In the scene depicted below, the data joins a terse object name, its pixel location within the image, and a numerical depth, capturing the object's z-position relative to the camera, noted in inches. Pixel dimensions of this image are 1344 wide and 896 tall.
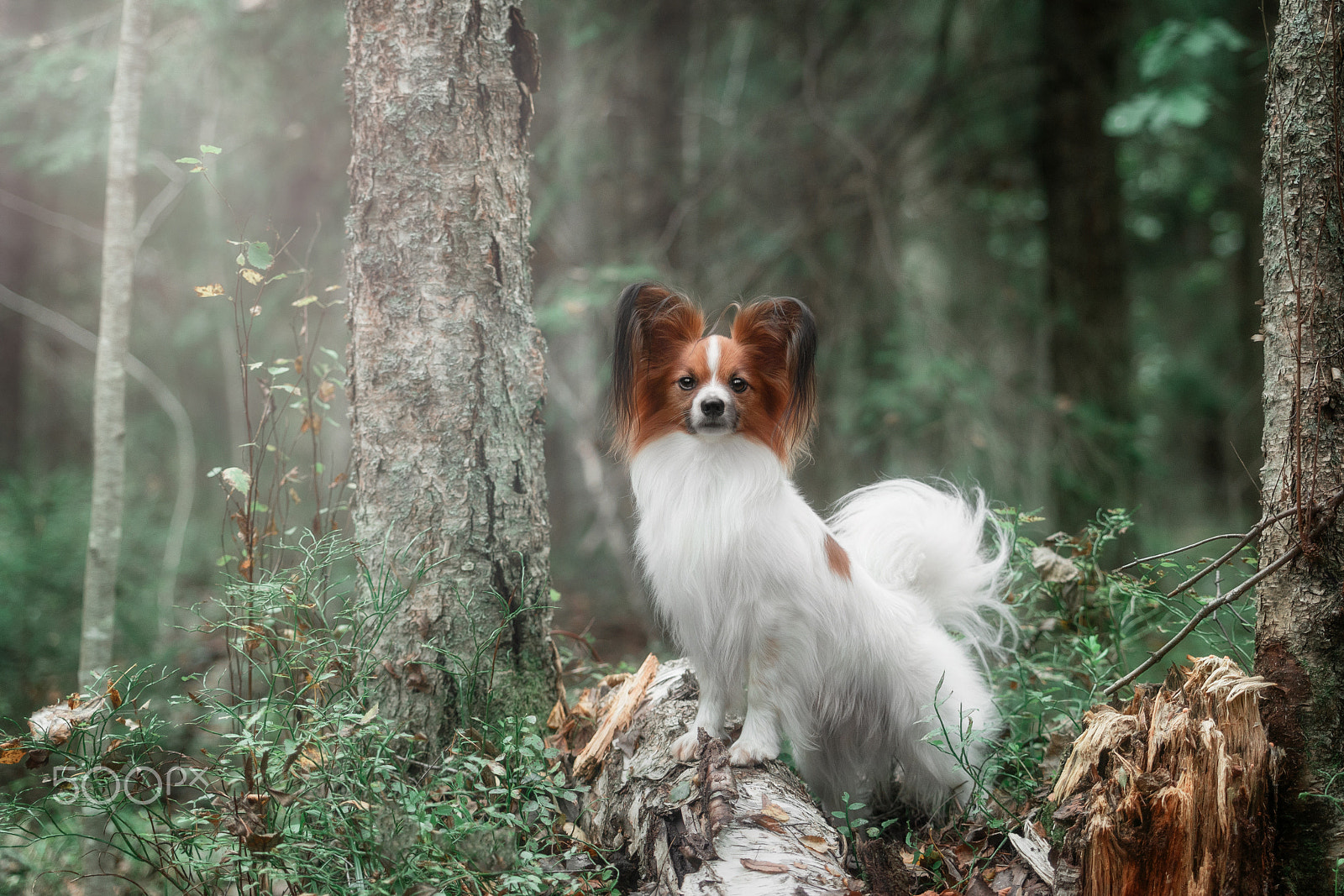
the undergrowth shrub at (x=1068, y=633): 121.4
